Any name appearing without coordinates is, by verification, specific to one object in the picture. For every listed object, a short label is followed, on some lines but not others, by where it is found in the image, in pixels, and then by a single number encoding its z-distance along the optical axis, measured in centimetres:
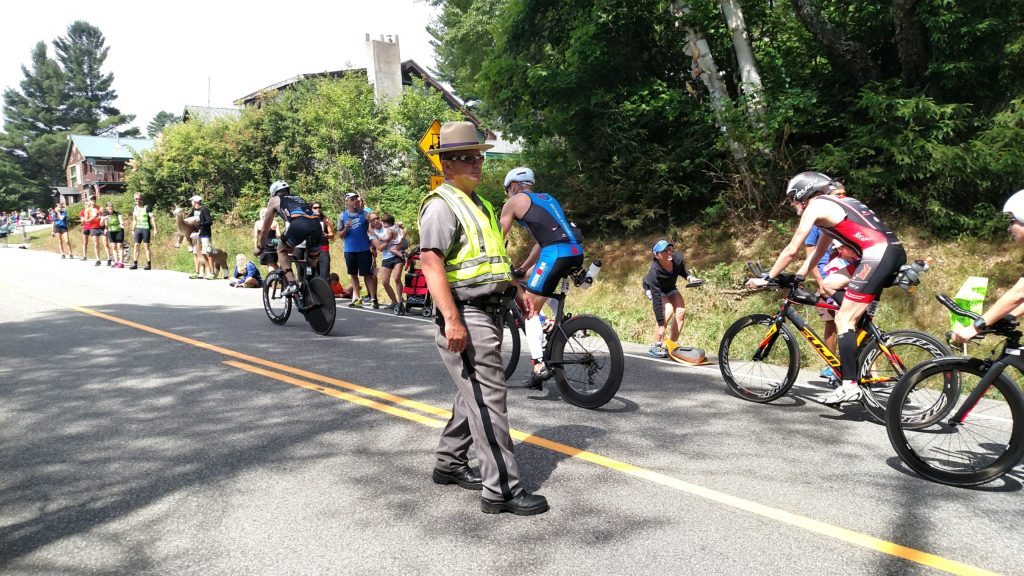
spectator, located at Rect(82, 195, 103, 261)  2175
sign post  1280
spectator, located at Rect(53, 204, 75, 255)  2553
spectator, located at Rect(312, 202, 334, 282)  1052
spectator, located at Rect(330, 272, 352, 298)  1403
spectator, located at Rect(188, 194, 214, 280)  1717
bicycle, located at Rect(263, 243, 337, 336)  951
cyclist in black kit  977
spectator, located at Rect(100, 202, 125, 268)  2052
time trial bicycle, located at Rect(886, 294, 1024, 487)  412
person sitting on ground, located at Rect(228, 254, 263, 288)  1586
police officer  376
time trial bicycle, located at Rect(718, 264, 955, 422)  564
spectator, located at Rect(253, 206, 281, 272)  1082
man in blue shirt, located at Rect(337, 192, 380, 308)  1270
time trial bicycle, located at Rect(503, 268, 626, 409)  570
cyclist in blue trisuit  610
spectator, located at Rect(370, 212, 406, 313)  1275
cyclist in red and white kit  550
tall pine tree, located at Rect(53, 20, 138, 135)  9219
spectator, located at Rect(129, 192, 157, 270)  1964
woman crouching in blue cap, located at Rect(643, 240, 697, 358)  852
